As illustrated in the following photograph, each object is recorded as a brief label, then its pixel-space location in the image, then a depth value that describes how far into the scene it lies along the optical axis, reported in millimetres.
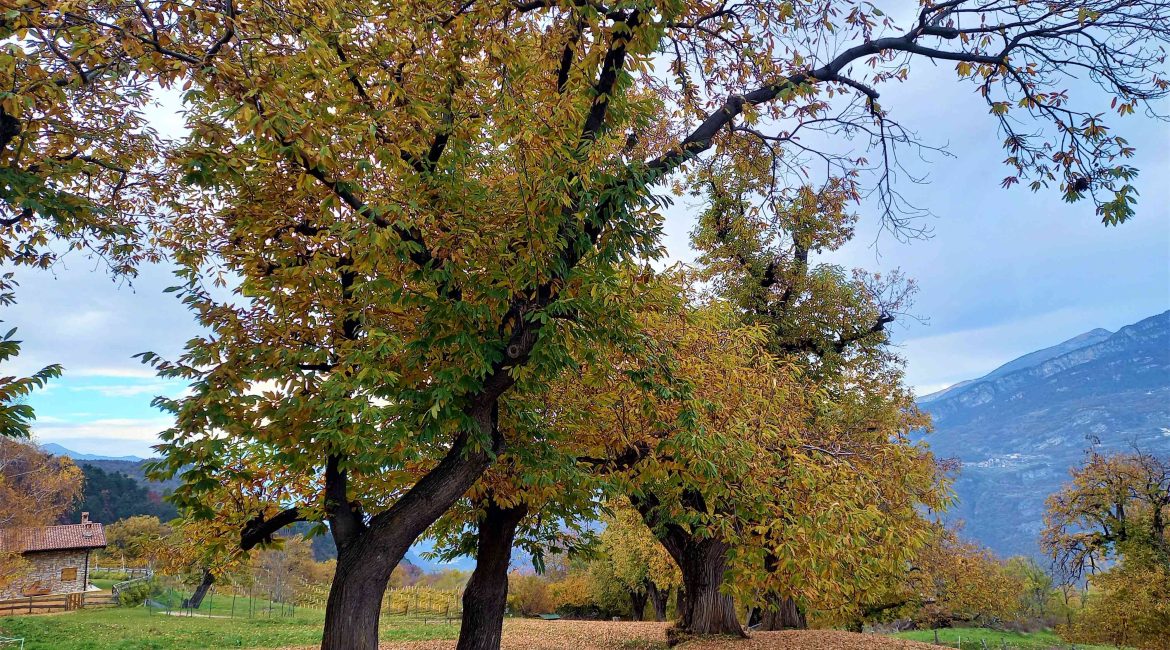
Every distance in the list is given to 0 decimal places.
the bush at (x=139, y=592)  37062
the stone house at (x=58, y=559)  34719
